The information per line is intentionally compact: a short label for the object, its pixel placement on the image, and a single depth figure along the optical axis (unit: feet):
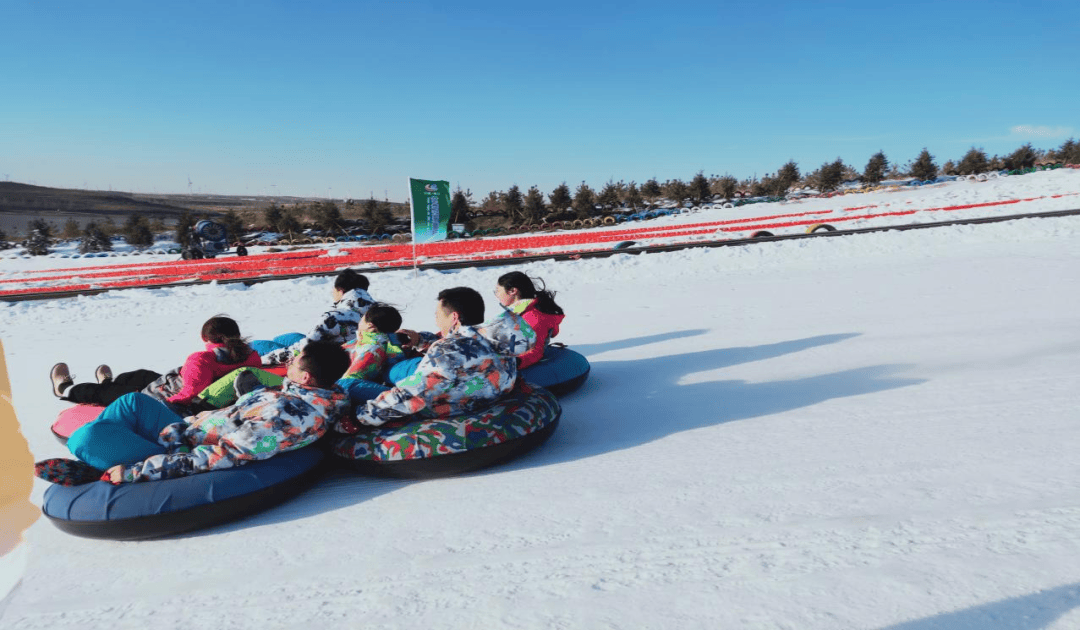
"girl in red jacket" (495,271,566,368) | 17.17
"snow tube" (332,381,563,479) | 12.14
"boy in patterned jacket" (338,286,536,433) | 12.34
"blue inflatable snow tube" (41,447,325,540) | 10.51
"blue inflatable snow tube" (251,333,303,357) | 20.84
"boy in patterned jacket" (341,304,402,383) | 14.84
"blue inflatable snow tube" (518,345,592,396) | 17.42
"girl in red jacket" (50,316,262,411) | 15.24
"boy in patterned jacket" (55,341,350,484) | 11.29
